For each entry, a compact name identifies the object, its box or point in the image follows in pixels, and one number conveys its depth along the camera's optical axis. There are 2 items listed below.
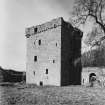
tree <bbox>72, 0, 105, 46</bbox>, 14.41
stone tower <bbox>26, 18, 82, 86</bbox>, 21.59
